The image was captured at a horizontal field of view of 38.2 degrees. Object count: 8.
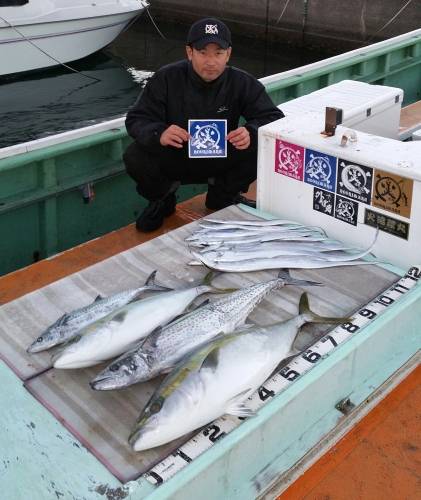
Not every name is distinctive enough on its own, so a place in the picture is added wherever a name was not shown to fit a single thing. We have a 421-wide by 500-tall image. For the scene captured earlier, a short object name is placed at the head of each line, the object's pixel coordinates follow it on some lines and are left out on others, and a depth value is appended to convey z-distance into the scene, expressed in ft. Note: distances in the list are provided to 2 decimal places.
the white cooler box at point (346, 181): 9.48
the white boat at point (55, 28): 45.78
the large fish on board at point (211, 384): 6.44
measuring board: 6.34
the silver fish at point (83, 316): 8.00
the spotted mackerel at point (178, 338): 7.17
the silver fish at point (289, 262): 9.76
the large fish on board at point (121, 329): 7.55
